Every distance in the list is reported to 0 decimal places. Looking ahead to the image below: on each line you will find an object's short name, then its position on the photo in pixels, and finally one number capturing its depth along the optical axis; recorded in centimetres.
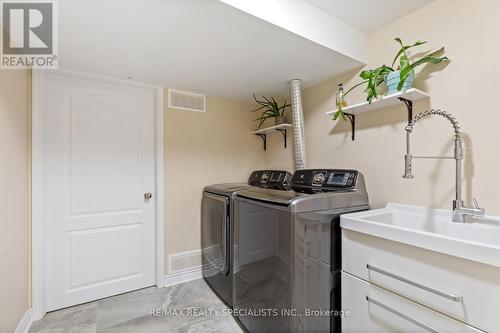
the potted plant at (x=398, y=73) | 143
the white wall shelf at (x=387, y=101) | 146
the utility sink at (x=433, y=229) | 90
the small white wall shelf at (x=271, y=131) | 251
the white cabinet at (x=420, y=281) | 89
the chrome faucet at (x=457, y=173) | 126
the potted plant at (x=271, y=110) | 258
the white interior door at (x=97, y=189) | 199
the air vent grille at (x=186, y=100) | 247
